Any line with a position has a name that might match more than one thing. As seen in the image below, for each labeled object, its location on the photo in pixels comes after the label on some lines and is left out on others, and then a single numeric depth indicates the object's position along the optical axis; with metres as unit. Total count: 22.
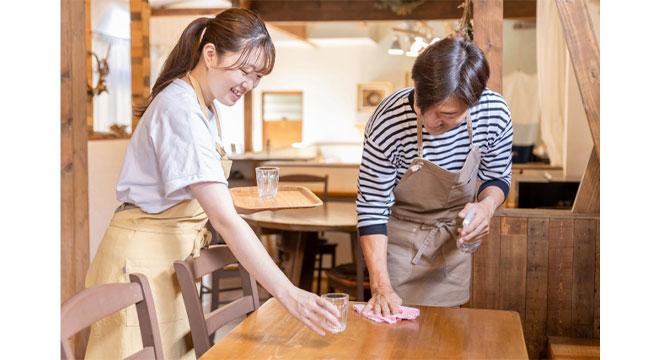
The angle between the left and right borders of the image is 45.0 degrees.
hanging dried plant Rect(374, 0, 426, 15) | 8.45
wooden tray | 2.91
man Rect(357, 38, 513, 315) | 2.00
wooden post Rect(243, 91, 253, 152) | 13.41
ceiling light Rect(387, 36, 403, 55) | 10.03
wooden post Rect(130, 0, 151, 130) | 6.12
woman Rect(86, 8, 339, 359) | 1.81
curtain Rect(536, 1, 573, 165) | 6.54
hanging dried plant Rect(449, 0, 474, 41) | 3.79
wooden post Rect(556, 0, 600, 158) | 2.92
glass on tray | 3.26
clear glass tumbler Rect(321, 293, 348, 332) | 1.78
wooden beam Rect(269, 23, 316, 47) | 11.52
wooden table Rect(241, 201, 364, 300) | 4.30
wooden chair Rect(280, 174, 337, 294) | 5.27
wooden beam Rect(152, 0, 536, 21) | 8.72
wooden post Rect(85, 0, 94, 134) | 5.27
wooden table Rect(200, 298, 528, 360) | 1.67
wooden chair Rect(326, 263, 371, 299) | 4.20
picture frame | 13.11
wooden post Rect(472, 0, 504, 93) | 3.04
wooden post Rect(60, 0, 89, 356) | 2.96
